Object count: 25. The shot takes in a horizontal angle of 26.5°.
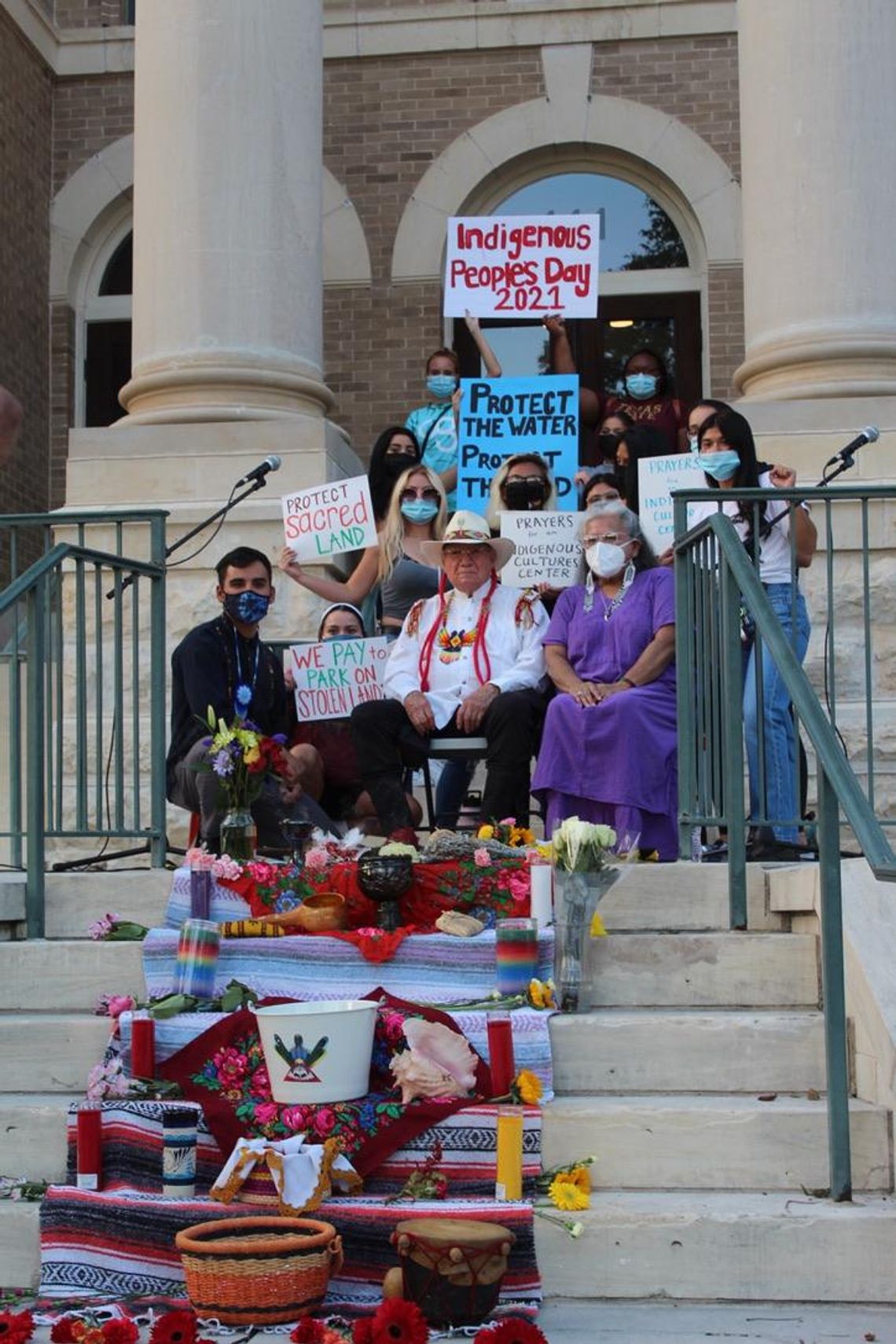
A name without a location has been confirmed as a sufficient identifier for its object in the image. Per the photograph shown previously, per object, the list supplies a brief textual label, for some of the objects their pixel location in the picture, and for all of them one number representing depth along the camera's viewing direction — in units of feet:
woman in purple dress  24.62
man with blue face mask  25.96
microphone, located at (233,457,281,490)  30.07
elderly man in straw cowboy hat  25.85
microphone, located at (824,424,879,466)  25.77
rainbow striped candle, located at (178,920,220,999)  20.15
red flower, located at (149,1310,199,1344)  15.10
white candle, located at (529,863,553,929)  21.17
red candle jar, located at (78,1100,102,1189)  17.70
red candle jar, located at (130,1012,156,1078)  18.94
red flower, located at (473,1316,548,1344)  14.57
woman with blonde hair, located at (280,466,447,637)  30.25
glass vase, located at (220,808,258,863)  23.48
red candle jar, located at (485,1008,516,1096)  18.56
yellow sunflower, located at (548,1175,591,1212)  17.30
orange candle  17.48
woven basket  15.84
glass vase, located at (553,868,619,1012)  20.01
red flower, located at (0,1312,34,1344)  15.34
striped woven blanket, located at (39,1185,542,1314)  16.81
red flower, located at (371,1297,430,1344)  15.01
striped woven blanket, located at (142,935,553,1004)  20.36
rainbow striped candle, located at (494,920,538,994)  20.01
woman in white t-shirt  23.45
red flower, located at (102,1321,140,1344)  15.37
